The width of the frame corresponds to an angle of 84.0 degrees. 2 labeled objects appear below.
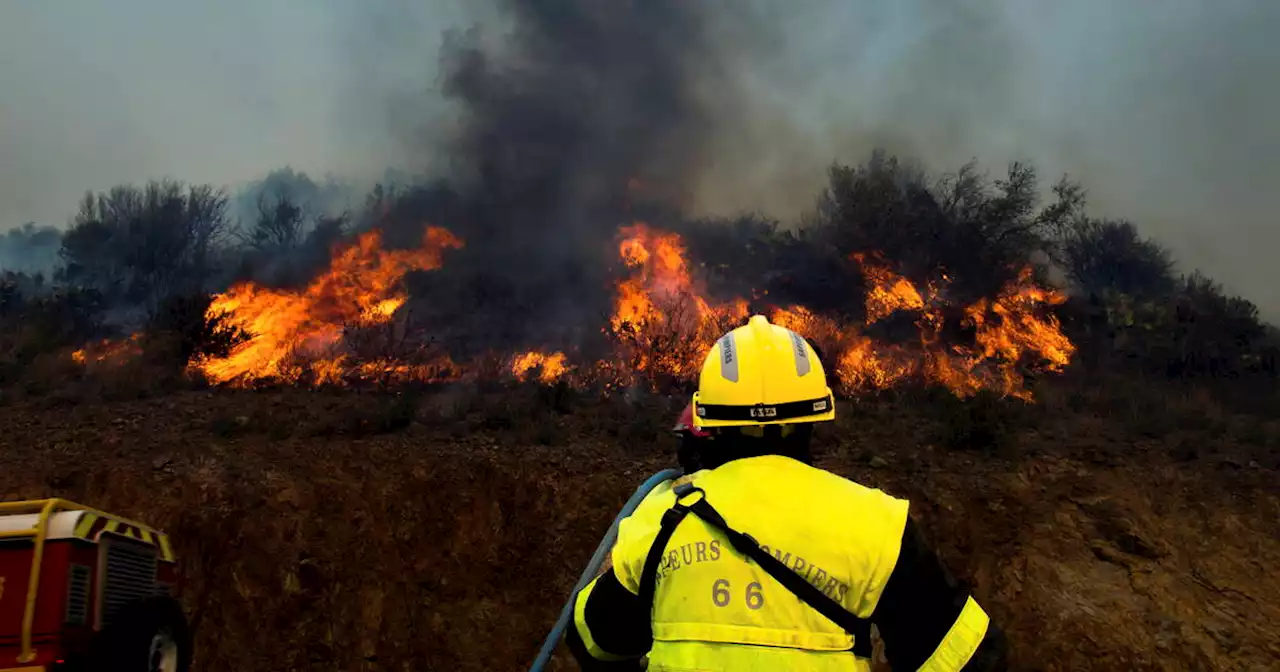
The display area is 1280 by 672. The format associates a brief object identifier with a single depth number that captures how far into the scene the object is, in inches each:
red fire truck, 158.2
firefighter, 71.4
